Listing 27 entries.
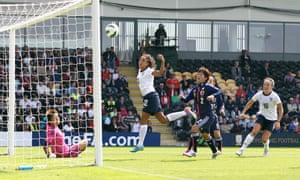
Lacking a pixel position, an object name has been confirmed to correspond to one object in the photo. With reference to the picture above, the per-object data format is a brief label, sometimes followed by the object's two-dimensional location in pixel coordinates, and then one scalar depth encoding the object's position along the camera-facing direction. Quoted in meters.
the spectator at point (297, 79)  35.75
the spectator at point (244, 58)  36.41
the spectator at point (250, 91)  33.84
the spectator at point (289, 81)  35.78
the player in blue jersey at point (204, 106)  16.25
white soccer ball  20.52
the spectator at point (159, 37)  35.56
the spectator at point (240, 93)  33.72
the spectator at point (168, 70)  33.88
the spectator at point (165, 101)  31.95
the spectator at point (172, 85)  32.72
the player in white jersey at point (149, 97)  16.84
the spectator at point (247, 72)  36.03
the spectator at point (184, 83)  33.22
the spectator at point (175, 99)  32.09
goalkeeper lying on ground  15.10
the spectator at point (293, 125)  32.16
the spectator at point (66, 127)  25.03
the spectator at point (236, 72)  35.69
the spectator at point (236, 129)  31.08
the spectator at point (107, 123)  29.33
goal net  16.48
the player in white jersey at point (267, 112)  18.27
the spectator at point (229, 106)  32.53
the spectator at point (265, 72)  36.05
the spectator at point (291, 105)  33.41
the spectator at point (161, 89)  32.34
